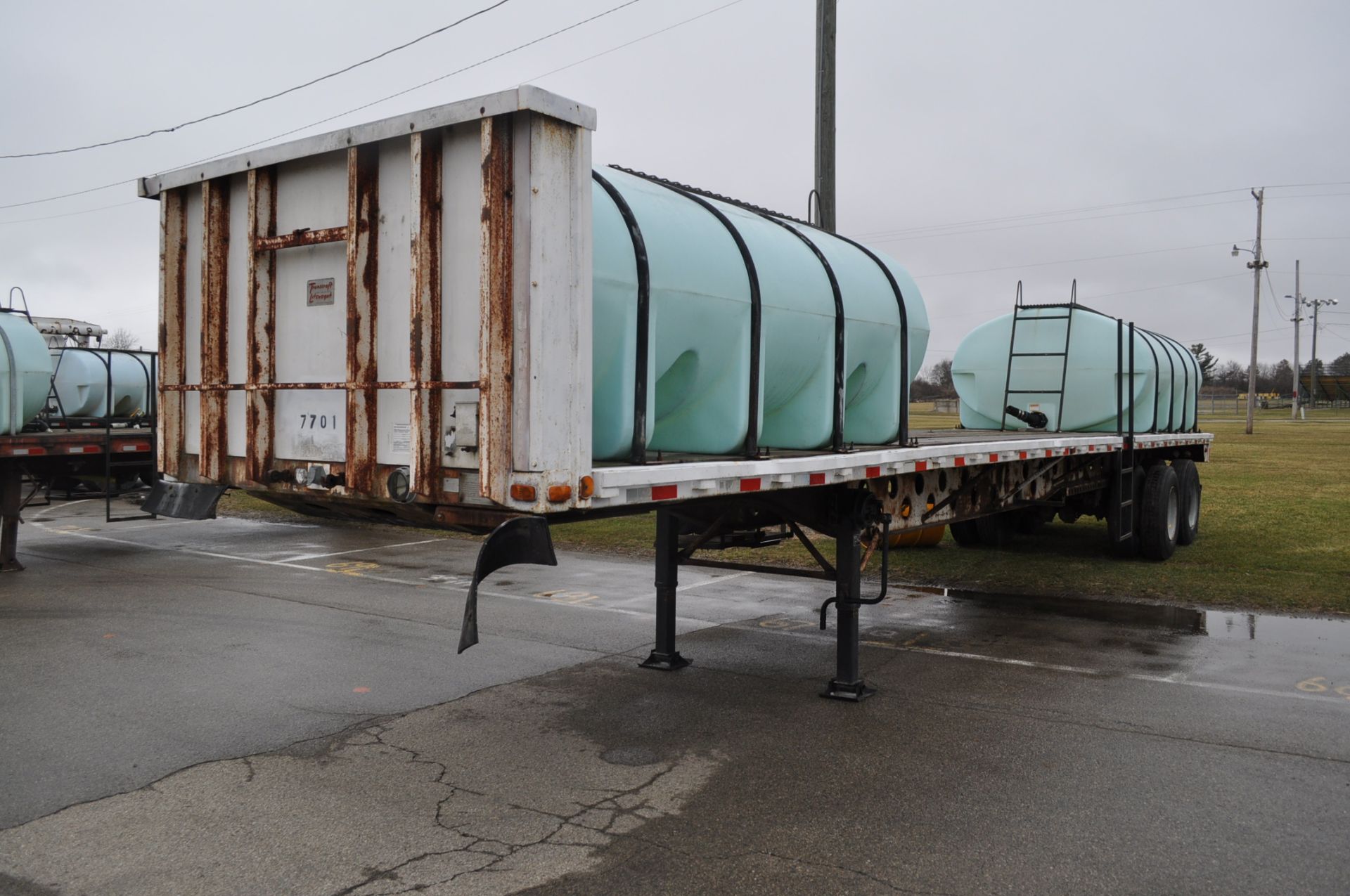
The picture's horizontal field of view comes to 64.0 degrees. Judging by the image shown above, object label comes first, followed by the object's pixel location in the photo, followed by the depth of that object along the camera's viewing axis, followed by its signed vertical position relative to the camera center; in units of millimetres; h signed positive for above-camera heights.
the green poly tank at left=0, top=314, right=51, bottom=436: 12109 +506
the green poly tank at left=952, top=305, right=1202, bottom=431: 12414 +694
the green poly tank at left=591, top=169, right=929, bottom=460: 5000 +538
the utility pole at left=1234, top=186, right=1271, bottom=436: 50125 +7365
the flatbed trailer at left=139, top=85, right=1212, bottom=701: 4219 +317
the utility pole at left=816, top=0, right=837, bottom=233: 14023 +4150
